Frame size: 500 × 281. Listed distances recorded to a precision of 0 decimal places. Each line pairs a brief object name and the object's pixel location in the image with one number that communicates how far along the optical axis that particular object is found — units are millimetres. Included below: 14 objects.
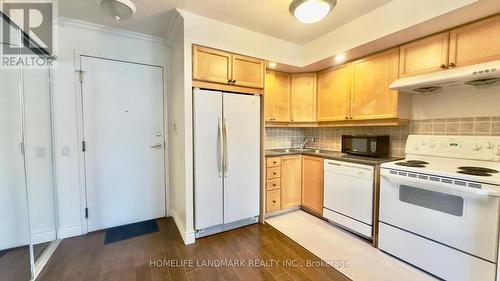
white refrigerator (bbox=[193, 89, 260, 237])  2393
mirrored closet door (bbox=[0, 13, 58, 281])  1933
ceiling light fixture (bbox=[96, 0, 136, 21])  1817
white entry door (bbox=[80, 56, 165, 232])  2549
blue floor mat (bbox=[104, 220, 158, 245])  2429
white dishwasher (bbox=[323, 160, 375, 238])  2340
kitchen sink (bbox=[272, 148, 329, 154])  3373
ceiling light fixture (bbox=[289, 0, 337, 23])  1688
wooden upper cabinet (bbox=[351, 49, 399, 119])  2408
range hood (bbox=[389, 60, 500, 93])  1625
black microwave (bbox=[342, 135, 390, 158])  2554
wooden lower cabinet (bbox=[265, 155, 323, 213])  2980
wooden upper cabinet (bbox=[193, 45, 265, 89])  2357
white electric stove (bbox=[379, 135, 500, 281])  1548
